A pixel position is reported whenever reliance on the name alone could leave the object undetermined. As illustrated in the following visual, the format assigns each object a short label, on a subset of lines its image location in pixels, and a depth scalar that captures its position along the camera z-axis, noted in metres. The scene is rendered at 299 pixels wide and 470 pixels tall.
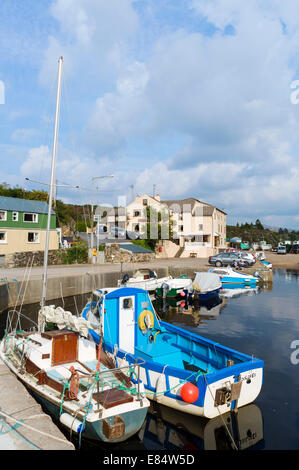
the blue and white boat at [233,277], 35.53
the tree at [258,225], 125.56
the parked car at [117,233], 53.75
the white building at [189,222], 59.75
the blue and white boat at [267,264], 46.65
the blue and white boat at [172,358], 8.88
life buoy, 12.59
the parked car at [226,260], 44.59
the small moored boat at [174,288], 28.89
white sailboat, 7.39
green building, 37.25
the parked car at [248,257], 45.62
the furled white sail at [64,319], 11.02
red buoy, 8.50
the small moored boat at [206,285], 28.70
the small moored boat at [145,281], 26.55
